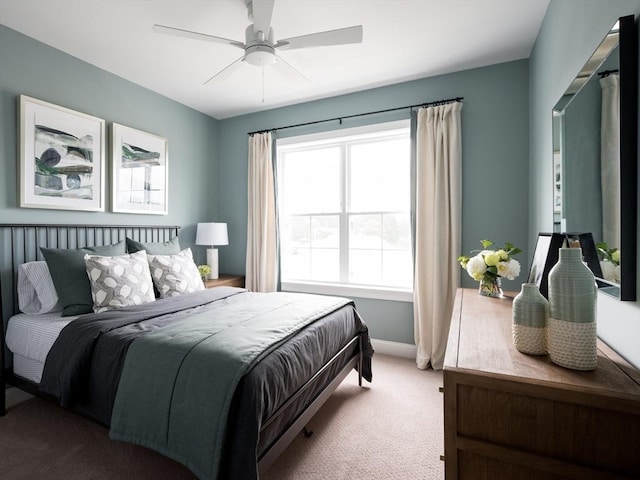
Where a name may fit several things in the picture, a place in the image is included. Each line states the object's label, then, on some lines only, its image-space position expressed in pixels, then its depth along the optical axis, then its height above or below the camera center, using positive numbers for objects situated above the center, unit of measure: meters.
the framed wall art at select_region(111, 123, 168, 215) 3.14 +0.72
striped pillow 2.37 -0.37
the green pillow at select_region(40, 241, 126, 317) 2.30 -0.28
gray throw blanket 1.36 -0.66
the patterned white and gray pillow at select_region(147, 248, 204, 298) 2.77 -0.31
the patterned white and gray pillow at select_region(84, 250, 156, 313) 2.30 -0.31
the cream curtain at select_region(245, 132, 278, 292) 3.93 +0.25
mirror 1.04 +0.31
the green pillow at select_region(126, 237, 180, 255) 3.02 -0.07
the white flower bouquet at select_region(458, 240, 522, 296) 2.04 -0.18
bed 1.37 -0.64
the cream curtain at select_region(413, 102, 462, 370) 3.05 +0.15
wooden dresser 0.85 -0.51
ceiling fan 1.92 +1.28
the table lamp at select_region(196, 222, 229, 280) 3.82 +0.03
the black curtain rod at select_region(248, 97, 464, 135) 3.09 +1.35
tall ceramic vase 0.97 -0.24
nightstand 3.67 -0.49
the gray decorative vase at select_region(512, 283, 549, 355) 1.10 -0.29
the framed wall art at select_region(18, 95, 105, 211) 2.49 +0.70
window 3.51 +0.32
